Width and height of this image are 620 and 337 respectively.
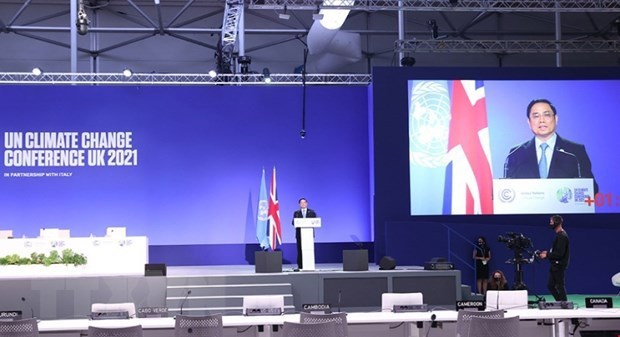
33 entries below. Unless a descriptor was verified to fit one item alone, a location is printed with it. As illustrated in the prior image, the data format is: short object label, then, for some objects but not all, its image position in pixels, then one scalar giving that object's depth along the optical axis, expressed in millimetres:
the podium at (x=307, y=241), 13424
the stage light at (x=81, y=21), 11758
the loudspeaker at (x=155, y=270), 12328
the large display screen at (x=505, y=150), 15594
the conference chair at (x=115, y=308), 8188
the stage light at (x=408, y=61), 17094
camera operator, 11469
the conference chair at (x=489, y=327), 7012
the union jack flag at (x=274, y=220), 15000
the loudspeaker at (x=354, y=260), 13086
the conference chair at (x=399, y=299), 8422
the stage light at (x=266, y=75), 16867
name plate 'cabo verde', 8148
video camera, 12344
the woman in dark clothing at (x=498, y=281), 13000
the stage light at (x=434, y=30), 18389
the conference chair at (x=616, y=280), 11672
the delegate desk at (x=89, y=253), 12078
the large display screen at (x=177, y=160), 15852
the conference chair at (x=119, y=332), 6777
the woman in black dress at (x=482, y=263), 14867
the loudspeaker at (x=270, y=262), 13055
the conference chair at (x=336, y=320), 7188
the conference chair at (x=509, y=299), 8633
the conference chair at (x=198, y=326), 7145
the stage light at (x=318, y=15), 13898
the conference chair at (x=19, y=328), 6895
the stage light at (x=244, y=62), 16969
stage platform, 11930
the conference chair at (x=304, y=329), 6945
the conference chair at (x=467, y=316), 7191
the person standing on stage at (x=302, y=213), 14225
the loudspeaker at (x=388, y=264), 13398
